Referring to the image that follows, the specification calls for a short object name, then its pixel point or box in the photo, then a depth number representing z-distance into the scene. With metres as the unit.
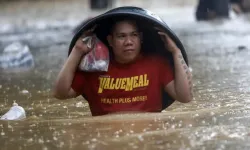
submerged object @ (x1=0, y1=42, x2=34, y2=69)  16.03
